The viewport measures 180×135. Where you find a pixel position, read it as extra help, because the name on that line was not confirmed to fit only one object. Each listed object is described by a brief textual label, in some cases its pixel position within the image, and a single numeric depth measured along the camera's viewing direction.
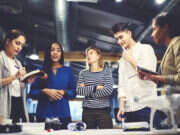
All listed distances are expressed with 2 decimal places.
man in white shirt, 2.00
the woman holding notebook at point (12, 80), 2.05
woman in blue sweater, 2.23
